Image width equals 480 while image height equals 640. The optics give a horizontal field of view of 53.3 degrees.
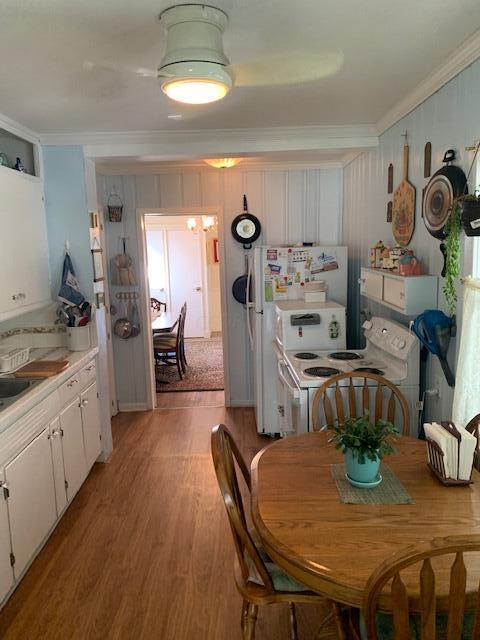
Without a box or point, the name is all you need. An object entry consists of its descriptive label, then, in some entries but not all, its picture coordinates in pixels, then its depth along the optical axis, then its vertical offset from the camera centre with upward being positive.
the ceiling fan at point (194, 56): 1.58 +0.66
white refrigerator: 3.83 -0.27
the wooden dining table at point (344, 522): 1.25 -0.83
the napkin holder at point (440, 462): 1.64 -0.76
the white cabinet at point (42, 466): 2.17 -1.13
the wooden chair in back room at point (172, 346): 5.88 -1.12
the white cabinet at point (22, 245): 2.80 +0.08
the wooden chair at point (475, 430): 1.81 -0.70
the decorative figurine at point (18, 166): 3.06 +0.59
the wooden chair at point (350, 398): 2.38 -0.76
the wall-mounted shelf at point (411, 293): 2.38 -0.23
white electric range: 2.59 -0.70
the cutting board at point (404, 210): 2.69 +0.22
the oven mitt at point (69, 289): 3.35 -0.23
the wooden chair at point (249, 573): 1.57 -1.10
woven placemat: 1.58 -0.82
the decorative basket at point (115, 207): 4.54 +0.46
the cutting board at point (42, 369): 2.77 -0.66
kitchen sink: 2.67 -0.71
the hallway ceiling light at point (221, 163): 4.02 +0.76
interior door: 8.08 -0.37
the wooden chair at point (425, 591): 1.04 -0.77
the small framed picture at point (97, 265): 3.50 -0.07
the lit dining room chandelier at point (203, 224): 7.80 +0.48
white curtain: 1.90 -0.47
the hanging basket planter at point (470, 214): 1.81 +0.12
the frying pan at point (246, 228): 4.58 +0.23
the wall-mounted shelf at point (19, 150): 3.12 +0.72
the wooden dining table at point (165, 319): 8.02 -1.11
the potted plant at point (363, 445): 1.61 -0.66
